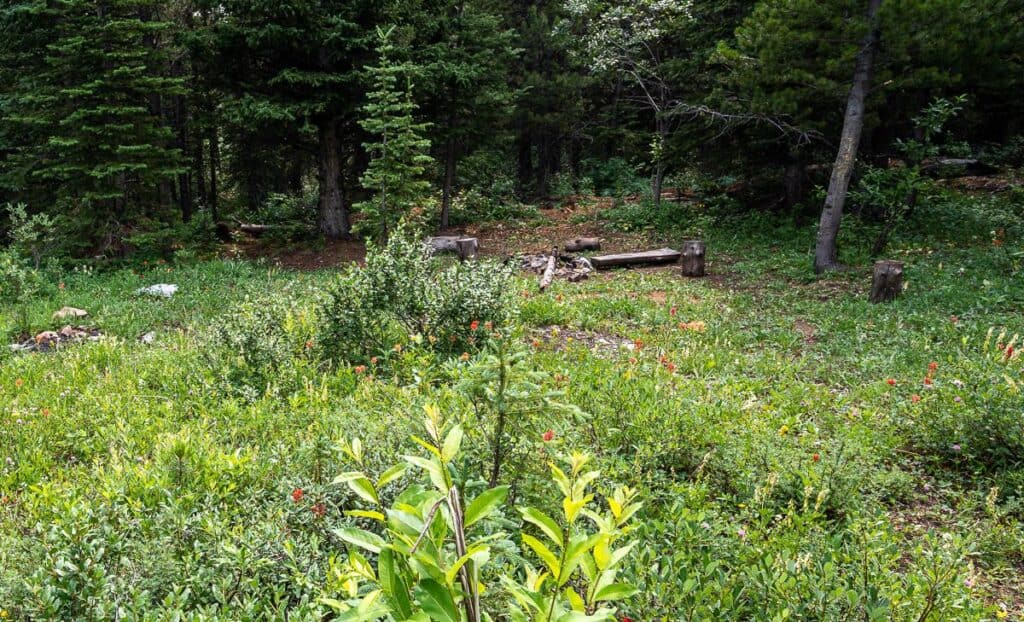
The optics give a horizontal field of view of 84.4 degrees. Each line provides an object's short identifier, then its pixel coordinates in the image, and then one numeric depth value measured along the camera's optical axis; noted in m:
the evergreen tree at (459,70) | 16.00
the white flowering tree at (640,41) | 18.92
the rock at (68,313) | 9.42
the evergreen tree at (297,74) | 14.20
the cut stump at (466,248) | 14.34
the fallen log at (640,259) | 14.22
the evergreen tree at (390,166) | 12.01
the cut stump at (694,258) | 12.65
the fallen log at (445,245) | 16.31
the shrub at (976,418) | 4.30
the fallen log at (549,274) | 11.96
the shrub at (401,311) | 6.09
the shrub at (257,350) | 5.39
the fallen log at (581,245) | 16.45
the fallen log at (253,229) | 19.61
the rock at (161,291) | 11.25
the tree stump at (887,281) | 9.49
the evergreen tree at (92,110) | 13.10
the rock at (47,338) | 8.25
